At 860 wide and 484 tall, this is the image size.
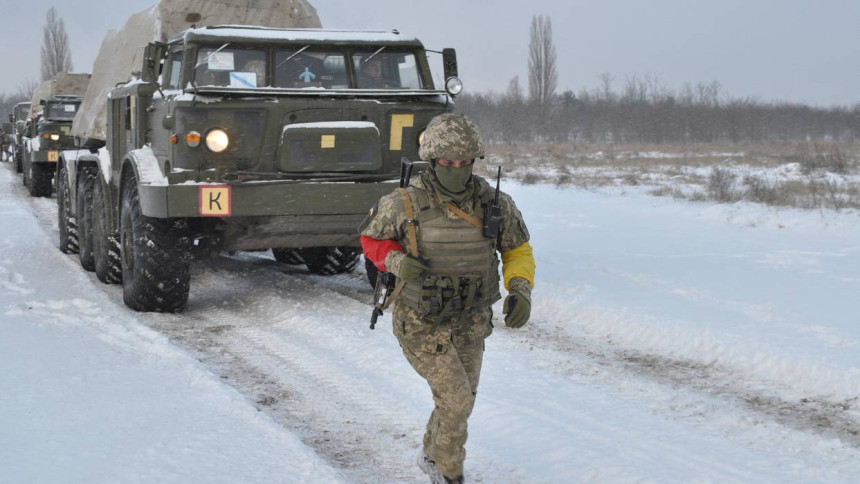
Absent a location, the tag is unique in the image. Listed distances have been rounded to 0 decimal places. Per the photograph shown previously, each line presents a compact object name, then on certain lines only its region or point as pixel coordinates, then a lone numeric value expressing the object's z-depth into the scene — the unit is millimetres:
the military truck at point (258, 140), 6875
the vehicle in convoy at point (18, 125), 25328
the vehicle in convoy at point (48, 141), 18688
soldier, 3479
